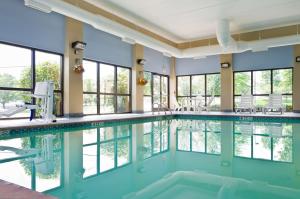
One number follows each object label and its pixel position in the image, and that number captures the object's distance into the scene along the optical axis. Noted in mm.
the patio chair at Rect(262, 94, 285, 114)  10410
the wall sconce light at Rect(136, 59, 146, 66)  11642
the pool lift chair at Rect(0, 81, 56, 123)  6680
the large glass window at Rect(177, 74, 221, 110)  13297
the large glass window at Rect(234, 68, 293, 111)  11742
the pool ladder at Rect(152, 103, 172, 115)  13072
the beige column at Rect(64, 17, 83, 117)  8391
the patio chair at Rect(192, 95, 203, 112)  11727
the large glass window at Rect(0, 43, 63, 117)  7011
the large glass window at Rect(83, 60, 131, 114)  9648
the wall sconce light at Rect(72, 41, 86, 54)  8438
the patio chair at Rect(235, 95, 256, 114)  11033
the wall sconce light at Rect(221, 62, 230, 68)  12517
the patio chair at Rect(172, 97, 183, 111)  12625
